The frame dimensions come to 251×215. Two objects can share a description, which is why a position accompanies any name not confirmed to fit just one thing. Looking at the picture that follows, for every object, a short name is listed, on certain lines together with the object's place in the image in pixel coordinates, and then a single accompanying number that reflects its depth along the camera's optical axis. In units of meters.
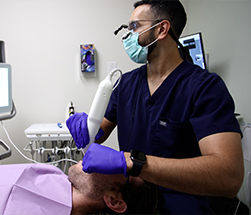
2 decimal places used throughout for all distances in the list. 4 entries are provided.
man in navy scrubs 0.65
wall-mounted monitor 1.62
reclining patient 0.73
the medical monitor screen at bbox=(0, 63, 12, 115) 1.22
